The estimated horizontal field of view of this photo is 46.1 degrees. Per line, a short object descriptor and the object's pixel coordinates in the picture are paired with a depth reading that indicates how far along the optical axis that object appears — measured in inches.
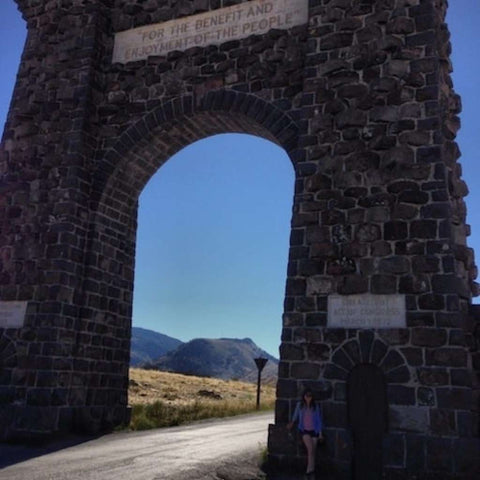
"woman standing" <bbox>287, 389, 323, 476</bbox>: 325.4
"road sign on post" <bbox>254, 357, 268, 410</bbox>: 805.9
